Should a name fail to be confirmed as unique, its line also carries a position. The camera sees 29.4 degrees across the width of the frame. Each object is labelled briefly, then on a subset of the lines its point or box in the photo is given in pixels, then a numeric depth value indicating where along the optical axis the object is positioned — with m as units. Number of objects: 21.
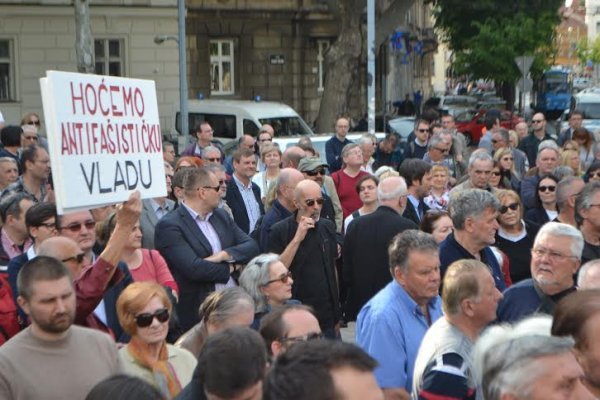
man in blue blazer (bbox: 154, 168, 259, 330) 7.53
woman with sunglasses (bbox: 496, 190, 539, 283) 8.47
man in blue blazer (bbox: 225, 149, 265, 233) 10.81
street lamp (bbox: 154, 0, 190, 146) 25.33
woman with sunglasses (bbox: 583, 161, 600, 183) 11.15
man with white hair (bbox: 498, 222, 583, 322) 6.00
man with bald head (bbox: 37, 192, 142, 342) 5.69
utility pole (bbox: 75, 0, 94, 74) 27.98
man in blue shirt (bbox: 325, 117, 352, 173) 16.38
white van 24.38
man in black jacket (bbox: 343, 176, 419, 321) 8.16
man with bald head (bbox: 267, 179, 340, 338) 7.87
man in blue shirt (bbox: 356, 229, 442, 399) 5.43
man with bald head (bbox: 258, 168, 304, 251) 8.82
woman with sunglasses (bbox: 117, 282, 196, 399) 5.26
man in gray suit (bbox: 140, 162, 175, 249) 8.59
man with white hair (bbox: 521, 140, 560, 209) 10.80
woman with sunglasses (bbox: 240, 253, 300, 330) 6.42
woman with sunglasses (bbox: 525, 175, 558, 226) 9.84
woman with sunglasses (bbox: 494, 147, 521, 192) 11.88
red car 35.75
